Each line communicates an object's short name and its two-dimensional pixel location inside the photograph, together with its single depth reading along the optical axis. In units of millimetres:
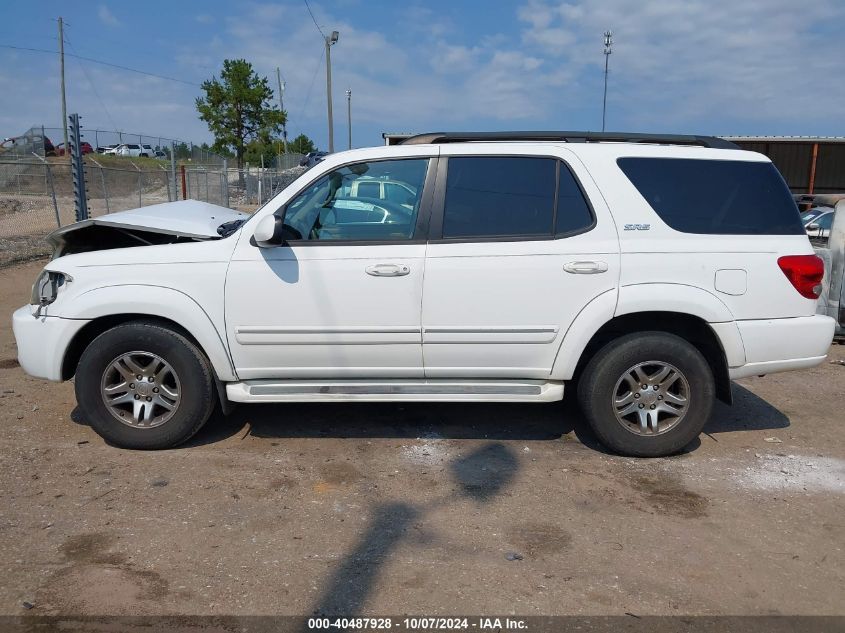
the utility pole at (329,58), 27234
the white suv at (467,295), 4344
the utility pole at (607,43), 35656
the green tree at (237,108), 36062
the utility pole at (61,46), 41844
